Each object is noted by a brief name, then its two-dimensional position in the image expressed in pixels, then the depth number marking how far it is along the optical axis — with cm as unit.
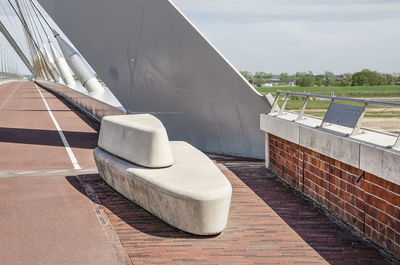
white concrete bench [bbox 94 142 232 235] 579
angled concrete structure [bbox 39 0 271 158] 1097
